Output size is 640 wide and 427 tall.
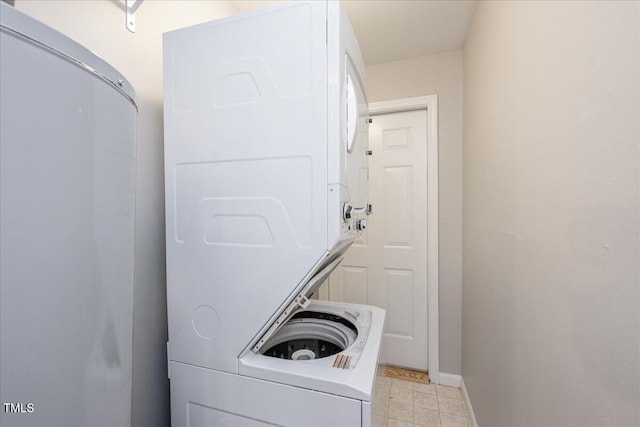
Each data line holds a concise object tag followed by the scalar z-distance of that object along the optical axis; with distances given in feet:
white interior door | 8.84
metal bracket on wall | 4.12
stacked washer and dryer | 3.27
